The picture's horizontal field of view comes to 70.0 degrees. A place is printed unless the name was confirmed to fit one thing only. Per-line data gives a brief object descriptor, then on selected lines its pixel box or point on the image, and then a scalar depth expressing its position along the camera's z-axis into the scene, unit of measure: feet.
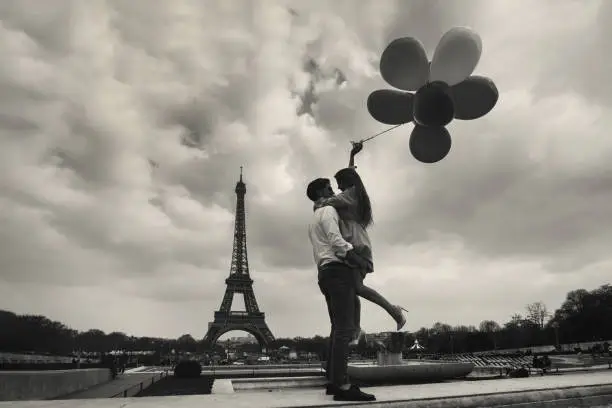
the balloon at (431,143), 16.99
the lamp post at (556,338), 216.35
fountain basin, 25.77
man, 11.66
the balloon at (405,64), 15.48
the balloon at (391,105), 17.24
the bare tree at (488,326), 379.14
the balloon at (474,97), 16.38
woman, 12.90
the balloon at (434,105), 16.34
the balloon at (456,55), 15.75
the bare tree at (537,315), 303.68
